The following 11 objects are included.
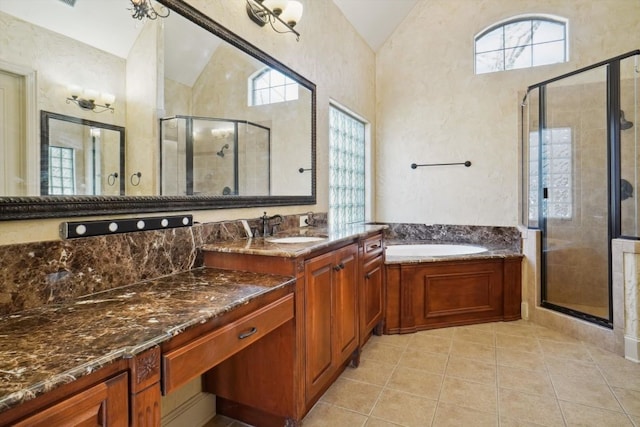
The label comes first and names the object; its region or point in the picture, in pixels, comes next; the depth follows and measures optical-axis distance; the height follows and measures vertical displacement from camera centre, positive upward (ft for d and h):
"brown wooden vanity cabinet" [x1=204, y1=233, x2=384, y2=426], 5.15 -2.29
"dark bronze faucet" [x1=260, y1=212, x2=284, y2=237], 7.08 -0.29
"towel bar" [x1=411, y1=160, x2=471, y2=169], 12.20 +1.70
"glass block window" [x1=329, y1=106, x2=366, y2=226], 11.02 +1.50
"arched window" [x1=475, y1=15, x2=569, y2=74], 11.35 +5.71
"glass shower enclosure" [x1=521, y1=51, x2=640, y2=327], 8.46 +0.98
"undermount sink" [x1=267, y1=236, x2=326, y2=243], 6.40 -0.55
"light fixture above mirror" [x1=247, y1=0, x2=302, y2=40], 6.63 +3.97
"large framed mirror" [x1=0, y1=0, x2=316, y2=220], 3.46 +1.46
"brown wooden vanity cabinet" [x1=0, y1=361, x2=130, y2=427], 2.04 -1.25
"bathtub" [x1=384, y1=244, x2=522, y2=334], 9.45 -2.27
